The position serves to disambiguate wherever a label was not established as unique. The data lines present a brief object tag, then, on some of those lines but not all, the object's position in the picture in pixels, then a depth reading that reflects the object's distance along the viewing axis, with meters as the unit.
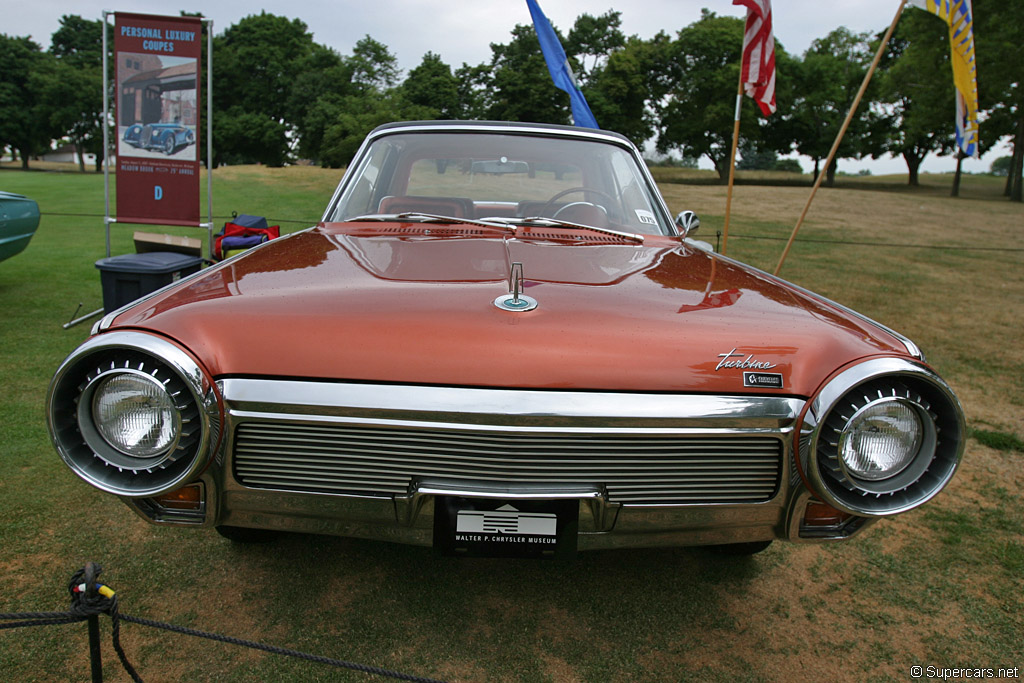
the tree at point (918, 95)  28.38
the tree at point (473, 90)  48.38
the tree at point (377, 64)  54.62
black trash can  4.80
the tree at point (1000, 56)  23.62
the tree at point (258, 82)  49.59
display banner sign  6.09
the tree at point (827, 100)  40.91
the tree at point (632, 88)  43.72
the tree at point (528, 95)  44.41
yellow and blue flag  5.78
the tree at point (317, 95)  45.78
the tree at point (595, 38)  53.00
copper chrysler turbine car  1.55
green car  5.73
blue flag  7.77
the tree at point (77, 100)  45.31
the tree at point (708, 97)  40.56
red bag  5.70
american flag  6.54
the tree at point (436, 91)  45.40
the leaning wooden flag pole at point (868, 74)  5.65
